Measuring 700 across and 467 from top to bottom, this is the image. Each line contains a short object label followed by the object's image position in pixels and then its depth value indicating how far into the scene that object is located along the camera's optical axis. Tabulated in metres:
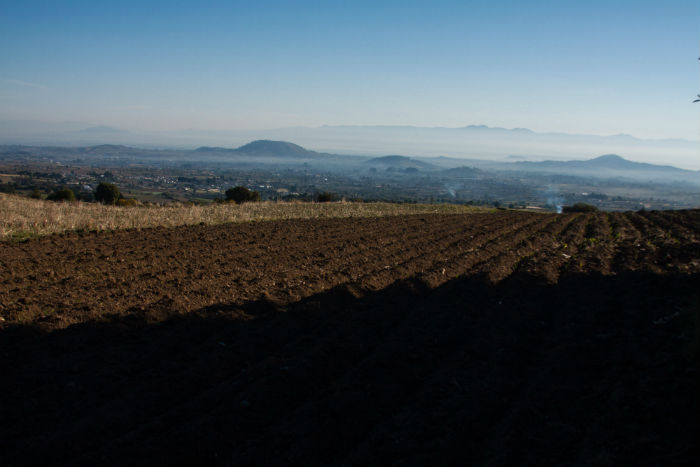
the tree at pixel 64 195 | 36.22
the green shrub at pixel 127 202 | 32.73
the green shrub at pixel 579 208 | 49.59
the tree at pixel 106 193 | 40.50
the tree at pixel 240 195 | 45.12
